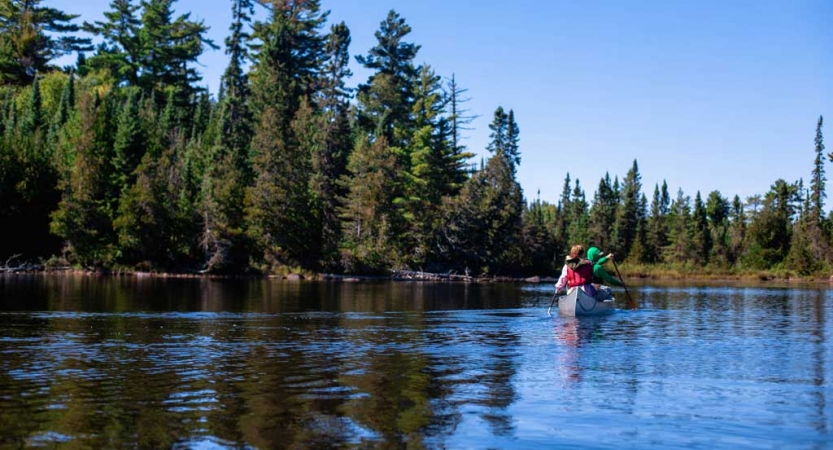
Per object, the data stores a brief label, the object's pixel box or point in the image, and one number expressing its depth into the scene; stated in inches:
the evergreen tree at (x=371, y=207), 3122.5
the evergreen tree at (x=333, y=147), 3186.5
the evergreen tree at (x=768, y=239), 4092.0
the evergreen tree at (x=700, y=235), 4623.3
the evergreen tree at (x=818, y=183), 4707.2
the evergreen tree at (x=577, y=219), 5216.5
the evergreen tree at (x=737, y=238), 4741.6
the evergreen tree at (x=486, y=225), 3312.0
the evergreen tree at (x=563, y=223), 4643.7
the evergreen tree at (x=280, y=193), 2984.7
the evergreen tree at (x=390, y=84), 4178.2
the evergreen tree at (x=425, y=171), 3265.5
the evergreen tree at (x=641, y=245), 4690.0
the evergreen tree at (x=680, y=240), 4648.1
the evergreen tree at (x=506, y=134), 5334.6
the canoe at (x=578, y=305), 1269.7
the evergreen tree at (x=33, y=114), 3747.5
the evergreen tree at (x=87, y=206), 2861.7
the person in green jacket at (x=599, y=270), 1337.4
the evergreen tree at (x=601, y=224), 5049.2
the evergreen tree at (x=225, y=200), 2935.5
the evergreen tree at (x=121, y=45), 4512.8
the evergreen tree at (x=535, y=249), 3683.6
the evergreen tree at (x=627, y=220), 5082.2
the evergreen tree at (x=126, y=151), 3085.6
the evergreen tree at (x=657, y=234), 4953.3
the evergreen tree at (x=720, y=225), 4507.9
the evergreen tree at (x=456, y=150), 3848.4
